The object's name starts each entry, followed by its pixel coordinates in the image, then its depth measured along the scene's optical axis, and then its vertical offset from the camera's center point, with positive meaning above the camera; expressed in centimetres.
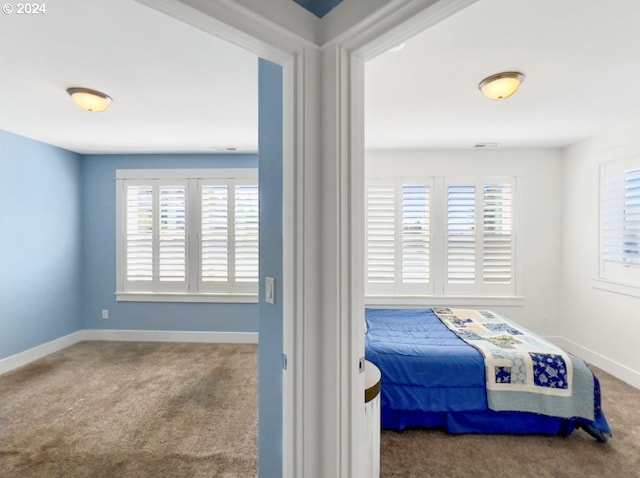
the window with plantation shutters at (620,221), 293 +18
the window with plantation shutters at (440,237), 392 +3
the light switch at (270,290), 140 -22
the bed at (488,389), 212 -100
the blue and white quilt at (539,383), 211 -94
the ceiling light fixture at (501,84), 208 +104
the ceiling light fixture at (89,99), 229 +102
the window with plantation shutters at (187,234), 411 +6
